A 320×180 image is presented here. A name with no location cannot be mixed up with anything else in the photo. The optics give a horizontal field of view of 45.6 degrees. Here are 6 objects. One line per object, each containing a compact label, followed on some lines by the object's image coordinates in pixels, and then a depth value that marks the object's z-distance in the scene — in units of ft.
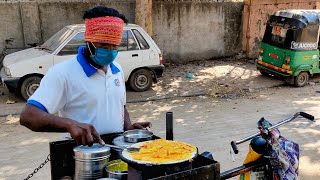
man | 7.28
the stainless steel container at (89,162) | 6.59
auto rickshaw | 33.50
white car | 27.32
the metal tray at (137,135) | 7.47
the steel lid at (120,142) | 7.27
